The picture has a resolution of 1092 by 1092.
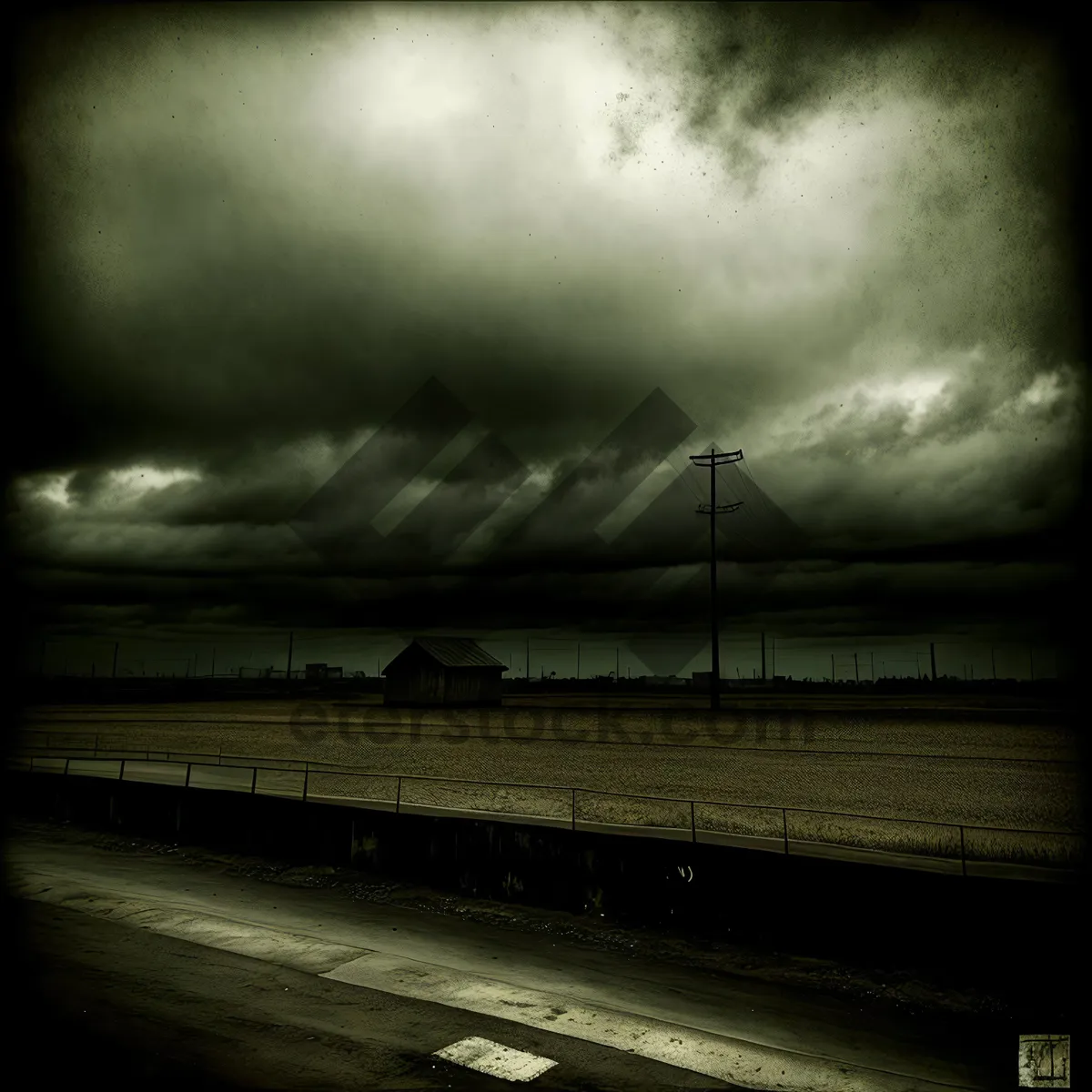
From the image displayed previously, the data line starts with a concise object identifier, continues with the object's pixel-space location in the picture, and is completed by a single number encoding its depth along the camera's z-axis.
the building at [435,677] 66.50
